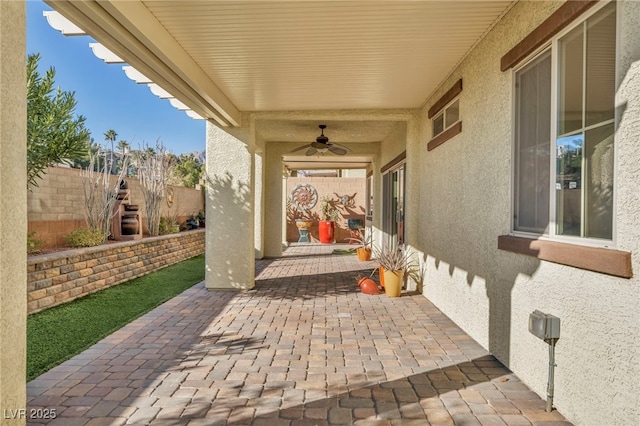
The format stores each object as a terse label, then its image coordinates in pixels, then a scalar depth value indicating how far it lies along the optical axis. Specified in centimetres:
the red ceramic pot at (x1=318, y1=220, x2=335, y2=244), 1598
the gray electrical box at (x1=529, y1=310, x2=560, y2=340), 278
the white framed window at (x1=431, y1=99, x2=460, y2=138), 533
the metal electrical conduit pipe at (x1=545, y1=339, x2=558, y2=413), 282
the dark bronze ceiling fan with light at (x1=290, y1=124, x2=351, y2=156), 868
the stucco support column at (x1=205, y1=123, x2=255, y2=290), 719
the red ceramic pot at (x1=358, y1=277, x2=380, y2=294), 681
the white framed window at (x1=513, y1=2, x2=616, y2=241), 256
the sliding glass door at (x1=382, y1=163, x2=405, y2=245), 861
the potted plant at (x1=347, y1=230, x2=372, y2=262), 1079
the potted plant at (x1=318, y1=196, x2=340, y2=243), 1599
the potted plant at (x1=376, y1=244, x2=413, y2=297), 659
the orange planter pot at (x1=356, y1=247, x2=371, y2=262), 1079
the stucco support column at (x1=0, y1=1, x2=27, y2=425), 201
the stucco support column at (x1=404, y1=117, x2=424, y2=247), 723
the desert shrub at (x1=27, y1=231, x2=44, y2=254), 575
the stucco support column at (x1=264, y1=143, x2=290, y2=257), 1170
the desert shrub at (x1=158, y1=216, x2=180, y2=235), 1027
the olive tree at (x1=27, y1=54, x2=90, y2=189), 563
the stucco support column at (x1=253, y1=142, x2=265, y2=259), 1112
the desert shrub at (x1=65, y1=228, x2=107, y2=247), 678
